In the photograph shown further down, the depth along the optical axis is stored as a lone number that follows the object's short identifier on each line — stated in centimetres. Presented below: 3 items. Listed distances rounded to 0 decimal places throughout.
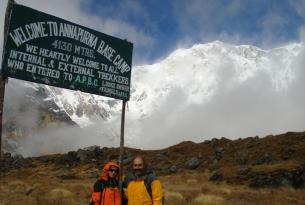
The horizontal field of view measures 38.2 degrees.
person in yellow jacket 696
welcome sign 824
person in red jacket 729
